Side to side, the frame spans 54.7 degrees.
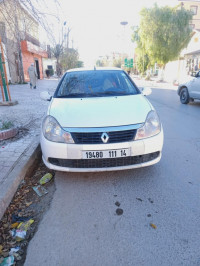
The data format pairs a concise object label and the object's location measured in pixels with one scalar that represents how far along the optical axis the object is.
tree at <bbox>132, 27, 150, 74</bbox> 26.70
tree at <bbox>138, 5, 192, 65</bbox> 21.56
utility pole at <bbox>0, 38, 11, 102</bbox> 7.04
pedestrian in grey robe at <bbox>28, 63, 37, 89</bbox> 13.00
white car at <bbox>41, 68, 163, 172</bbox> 2.37
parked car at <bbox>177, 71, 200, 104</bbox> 8.26
